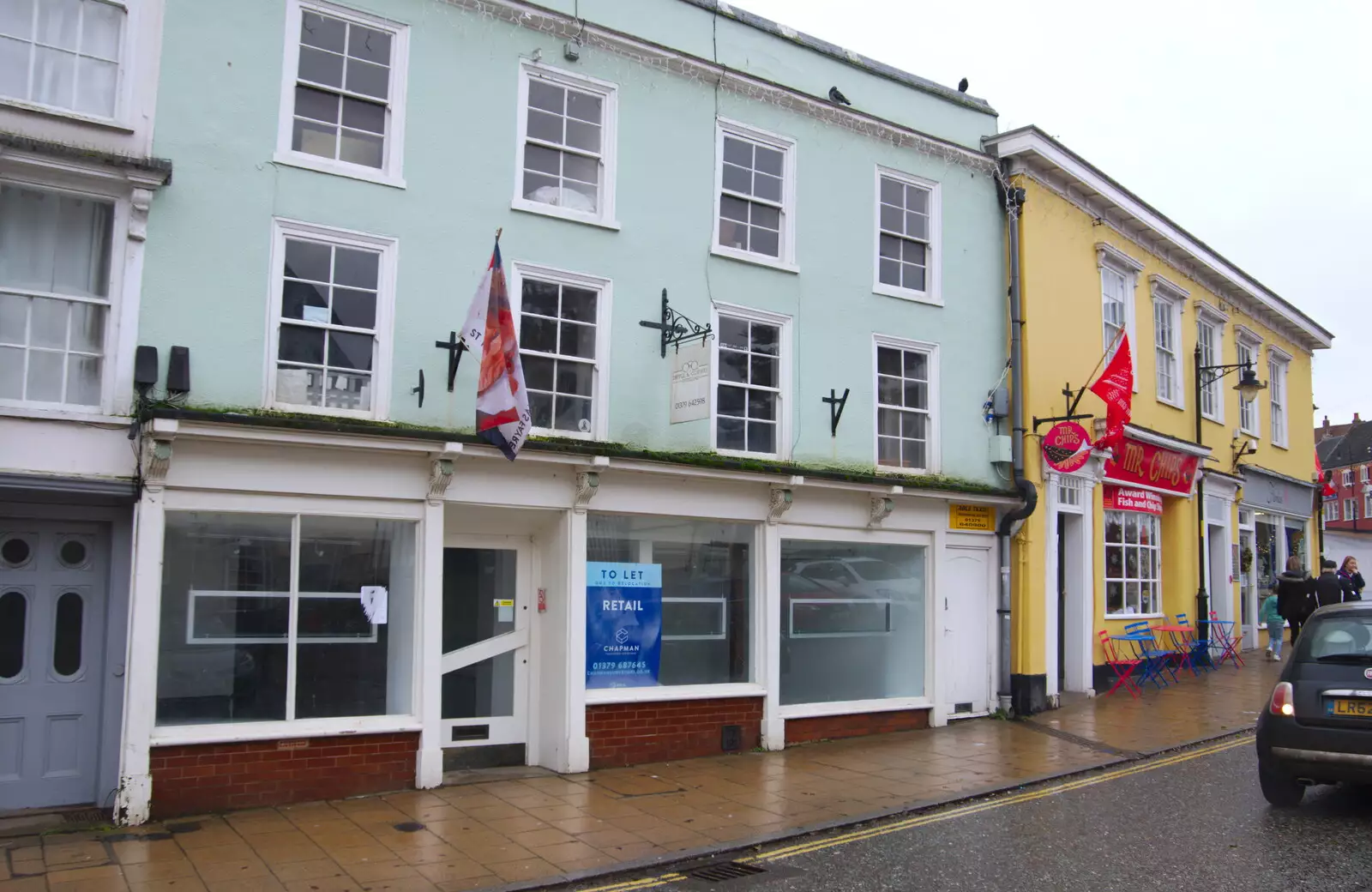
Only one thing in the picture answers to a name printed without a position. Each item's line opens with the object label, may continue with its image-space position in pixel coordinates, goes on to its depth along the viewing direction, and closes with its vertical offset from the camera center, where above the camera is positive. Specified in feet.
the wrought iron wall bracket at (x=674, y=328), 38.52 +7.89
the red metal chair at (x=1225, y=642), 63.67 -4.19
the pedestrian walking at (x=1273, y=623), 63.46 -2.94
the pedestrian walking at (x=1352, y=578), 64.39 -0.31
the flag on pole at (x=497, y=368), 30.55 +5.06
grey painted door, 28.81 -3.24
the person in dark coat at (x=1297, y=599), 58.95 -1.42
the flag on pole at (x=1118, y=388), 48.83 +7.83
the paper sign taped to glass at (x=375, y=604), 33.12 -1.66
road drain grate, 24.71 -7.08
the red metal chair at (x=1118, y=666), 53.42 -4.72
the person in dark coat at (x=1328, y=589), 55.62 -0.84
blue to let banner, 37.19 -2.38
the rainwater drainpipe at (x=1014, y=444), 48.08 +5.26
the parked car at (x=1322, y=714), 27.25 -3.52
